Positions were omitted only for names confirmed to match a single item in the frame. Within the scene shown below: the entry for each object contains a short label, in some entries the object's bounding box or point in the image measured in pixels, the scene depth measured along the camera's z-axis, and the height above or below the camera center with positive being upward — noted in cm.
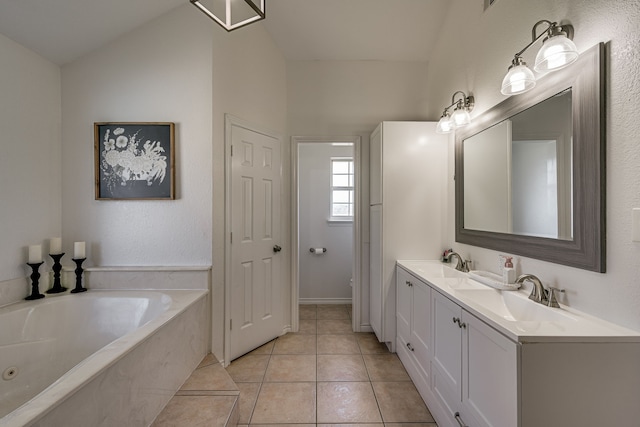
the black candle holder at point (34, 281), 179 -45
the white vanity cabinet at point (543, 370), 92 -58
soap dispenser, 147 -34
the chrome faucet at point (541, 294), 122 -38
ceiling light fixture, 104 +83
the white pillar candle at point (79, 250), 194 -26
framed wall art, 203 +41
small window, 380 +39
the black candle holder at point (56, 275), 191 -44
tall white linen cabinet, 235 +20
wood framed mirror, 107 +22
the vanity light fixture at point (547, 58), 109 +68
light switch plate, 94 -4
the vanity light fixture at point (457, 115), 194 +75
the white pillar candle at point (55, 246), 192 -23
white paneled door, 224 -25
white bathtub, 96 -72
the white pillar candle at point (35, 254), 179 -27
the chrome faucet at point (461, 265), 197 -39
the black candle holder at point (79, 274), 193 -43
